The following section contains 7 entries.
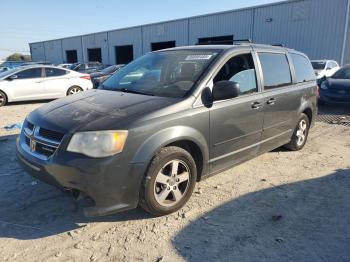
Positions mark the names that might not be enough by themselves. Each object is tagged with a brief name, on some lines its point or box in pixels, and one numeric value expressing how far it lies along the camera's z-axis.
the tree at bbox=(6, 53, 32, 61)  71.81
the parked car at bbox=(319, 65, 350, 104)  10.27
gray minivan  3.03
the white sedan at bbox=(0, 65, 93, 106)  11.38
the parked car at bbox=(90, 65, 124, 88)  16.38
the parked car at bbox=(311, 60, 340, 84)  14.79
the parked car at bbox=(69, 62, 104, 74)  21.86
